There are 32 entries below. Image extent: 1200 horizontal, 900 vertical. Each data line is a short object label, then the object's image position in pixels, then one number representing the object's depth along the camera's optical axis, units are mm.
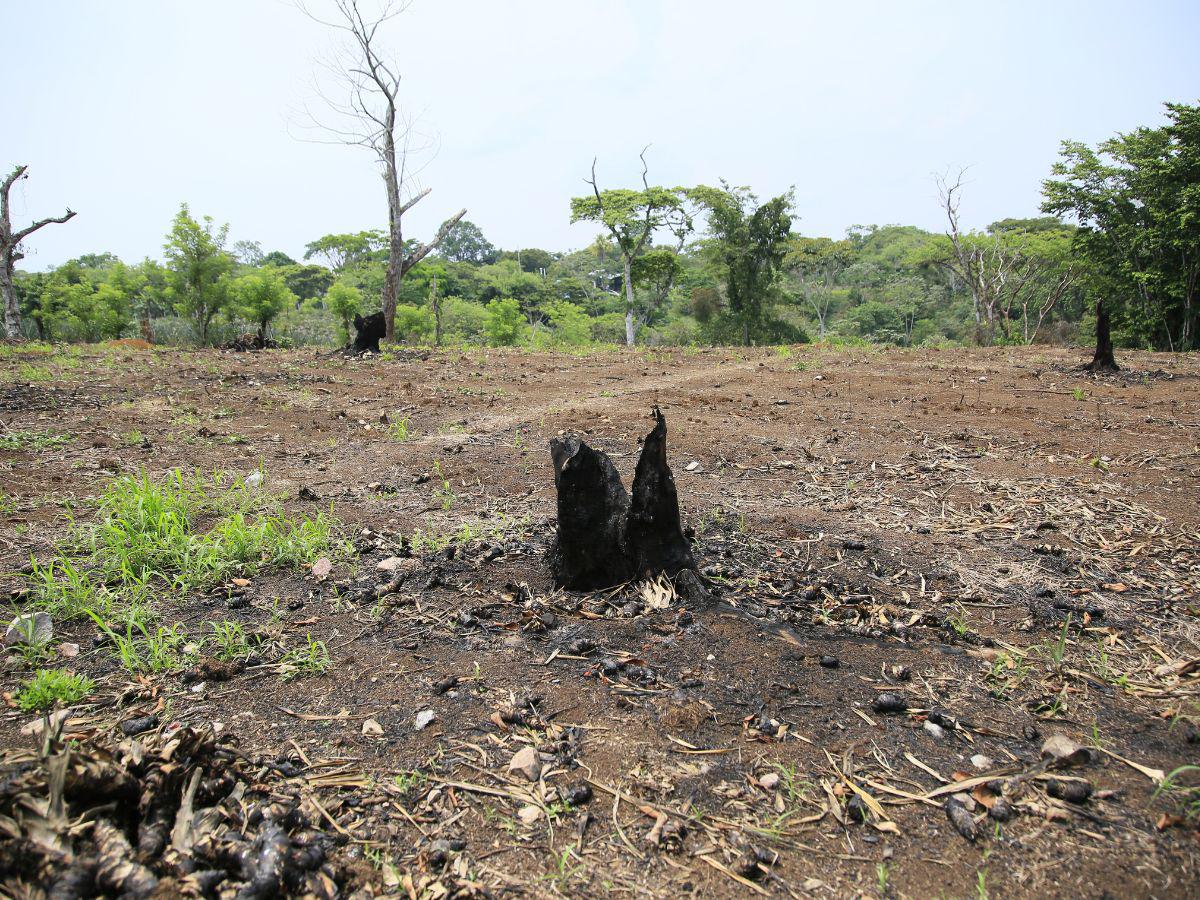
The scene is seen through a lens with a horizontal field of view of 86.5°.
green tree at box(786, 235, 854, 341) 29844
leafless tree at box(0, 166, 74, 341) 14867
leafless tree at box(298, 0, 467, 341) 13562
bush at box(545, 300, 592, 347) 33250
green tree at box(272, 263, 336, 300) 45344
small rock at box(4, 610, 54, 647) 2092
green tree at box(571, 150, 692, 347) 23000
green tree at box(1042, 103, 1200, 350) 14797
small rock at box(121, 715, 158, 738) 1700
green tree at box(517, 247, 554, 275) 62281
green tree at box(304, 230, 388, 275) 38250
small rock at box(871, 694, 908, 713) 1830
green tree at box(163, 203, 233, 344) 18281
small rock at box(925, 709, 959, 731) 1769
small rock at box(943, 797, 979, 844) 1393
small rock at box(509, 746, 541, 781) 1598
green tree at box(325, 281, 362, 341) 20344
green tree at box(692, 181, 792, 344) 23547
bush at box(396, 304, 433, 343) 25578
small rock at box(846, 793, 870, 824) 1458
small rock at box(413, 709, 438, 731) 1759
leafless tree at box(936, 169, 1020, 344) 23062
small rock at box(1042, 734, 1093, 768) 1583
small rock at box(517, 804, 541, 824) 1467
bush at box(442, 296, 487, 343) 33312
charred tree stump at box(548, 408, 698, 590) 2518
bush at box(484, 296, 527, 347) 23328
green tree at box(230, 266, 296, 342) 18578
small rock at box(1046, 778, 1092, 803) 1453
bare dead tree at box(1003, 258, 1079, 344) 22406
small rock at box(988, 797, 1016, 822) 1431
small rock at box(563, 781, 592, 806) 1518
